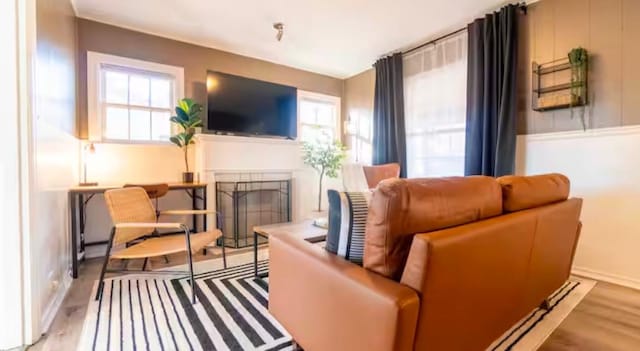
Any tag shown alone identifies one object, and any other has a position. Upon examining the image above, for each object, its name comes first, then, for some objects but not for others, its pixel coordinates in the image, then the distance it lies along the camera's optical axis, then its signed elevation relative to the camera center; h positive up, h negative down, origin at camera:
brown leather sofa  0.95 -0.37
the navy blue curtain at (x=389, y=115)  4.14 +0.78
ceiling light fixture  3.34 +1.58
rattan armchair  2.10 -0.47
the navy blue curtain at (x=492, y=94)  2.95 +0.76
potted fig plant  3.45 +0.56
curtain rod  2.94 +1.57
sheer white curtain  3.52 +0.78
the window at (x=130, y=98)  3.24 +0.83
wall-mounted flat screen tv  3.79 +0.86
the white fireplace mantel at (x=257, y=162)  3.61 +0.11
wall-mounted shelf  2.55 +0.73
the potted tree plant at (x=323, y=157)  4.43 +0.19
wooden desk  2.62 -0.33
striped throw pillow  1.23 -0.21
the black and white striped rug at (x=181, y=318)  1.60 -0.88
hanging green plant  2.53 +0.78
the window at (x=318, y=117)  4.82 +0.88
